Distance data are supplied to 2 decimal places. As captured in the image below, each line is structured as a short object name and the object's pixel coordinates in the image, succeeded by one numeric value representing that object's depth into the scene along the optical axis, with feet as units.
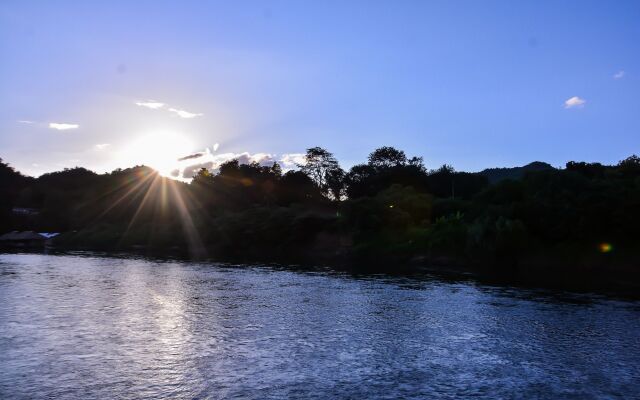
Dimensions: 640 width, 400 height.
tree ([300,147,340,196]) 540.11
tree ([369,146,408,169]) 512.22
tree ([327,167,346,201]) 533.96
